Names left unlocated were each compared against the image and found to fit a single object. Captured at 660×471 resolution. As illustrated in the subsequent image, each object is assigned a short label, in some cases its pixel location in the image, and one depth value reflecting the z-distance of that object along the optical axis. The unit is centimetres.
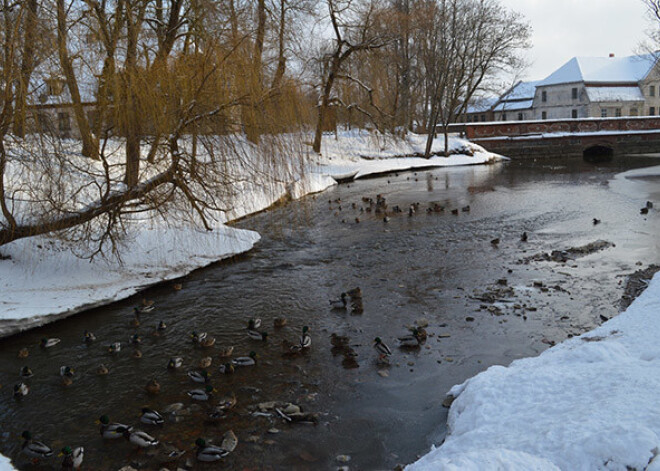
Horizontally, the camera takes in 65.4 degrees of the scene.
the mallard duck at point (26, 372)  790
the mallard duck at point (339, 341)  862
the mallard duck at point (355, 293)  1080
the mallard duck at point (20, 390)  733
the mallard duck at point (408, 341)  845
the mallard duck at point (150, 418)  655
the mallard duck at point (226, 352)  845
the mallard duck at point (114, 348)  866
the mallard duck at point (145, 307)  1038
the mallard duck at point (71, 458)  576
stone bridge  4962
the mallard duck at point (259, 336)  897
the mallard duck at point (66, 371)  782
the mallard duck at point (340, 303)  1030
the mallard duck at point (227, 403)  678
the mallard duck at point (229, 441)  601
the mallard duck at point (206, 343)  879
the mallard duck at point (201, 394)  710
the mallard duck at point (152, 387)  733
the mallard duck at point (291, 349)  844
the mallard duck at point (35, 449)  599
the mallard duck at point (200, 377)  759
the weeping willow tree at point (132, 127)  1023
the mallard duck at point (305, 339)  851
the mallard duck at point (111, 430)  630
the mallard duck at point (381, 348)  816
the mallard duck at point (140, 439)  614
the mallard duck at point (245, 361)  805
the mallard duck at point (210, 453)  578
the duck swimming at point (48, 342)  895
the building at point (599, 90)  6956
